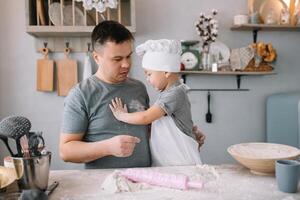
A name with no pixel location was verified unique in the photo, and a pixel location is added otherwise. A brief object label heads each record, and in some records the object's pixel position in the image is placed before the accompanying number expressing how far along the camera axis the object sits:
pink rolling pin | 1.01
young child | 1.53
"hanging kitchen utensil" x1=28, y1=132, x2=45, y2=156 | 0.99
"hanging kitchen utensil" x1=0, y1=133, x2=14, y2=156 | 0.93
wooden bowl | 1.10
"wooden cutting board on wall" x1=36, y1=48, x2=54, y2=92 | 2.54
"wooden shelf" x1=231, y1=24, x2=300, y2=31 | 2.60
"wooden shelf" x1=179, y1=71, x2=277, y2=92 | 2.60
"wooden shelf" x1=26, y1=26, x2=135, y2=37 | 2.28
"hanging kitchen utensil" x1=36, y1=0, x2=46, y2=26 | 2.31
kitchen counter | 0.96
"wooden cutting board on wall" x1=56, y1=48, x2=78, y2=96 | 2.57
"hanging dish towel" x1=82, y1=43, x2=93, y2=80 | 2.51
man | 1.39
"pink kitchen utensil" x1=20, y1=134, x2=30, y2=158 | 0.98
